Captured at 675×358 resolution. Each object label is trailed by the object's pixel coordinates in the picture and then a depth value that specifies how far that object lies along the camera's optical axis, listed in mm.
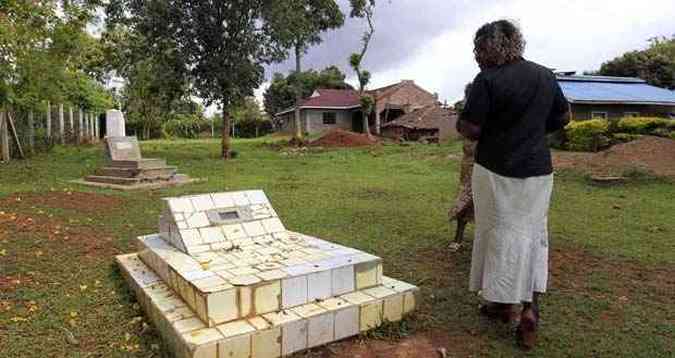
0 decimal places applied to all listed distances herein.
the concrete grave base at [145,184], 9109
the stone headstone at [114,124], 11281
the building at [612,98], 21281
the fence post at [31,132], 15484
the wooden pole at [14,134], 13693
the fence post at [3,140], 13539
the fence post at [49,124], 17328
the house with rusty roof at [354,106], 32625
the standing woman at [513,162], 2646
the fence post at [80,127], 22688
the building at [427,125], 25641
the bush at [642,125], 15352
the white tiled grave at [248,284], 2568
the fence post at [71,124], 21584
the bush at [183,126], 38594
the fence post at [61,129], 19594
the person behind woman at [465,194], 4332
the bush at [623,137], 14828
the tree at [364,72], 27058
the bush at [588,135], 15578
